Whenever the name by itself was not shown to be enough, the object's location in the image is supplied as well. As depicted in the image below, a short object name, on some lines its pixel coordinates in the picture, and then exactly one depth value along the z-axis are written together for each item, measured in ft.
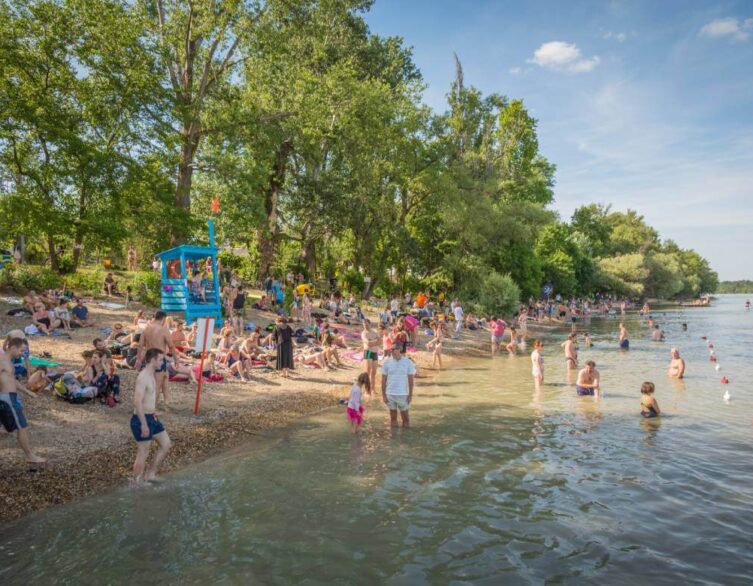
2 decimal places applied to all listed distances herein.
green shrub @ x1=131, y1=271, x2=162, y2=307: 70.54
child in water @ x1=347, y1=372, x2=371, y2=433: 34.30
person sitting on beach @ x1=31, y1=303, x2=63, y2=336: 49.25
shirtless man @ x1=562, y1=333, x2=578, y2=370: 61.36
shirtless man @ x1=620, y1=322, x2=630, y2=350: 84.40
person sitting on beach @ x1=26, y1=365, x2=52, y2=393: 33.32
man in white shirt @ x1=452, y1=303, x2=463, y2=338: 93.46
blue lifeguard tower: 63.62
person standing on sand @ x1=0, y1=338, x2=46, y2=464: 23.72
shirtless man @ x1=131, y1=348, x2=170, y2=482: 23.35
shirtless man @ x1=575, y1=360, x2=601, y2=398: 46.39
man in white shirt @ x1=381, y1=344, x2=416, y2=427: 33.45
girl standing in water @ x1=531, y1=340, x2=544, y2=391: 51.90
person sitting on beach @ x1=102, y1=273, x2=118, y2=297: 71.77
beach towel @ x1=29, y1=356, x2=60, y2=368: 38.94
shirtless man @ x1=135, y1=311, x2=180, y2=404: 32.95
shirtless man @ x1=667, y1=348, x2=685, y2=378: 57.72
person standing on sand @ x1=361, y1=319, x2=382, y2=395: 45.20
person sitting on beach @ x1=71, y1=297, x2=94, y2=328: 54.24
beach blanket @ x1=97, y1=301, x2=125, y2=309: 64.99
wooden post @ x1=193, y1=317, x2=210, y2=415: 35.73
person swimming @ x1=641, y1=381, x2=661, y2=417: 39.78
